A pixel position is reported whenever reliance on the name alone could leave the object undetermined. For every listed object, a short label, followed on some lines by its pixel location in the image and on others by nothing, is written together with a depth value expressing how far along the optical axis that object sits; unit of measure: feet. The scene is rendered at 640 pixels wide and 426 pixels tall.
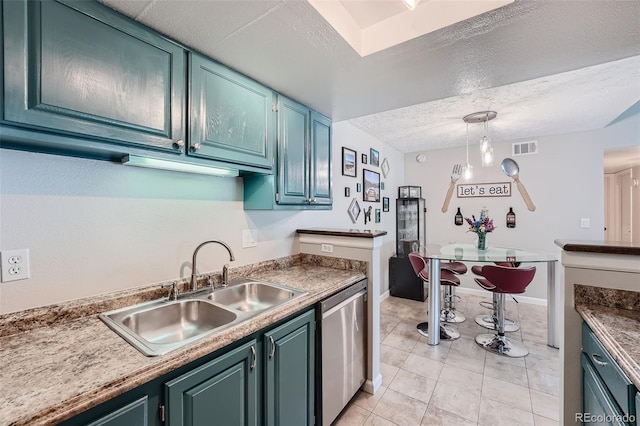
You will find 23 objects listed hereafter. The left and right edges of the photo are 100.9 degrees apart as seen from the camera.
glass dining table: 8.76
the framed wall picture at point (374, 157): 12.56
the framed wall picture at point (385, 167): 13.85
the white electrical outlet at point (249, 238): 6.48
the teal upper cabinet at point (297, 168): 6.11
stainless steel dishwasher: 5.32
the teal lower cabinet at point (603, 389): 2.96
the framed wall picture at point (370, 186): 11.96
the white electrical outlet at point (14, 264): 3.38
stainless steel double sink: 3.79
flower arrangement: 10.40
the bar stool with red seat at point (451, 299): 10.45
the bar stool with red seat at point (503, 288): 8.29
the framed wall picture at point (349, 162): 10.53
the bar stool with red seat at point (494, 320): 9.95
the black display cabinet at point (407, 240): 13.04
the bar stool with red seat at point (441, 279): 9.66
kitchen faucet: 5.04
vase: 10.54
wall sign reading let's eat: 13.62
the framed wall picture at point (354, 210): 10.94
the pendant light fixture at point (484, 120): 9.56
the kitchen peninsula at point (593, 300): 3.85
